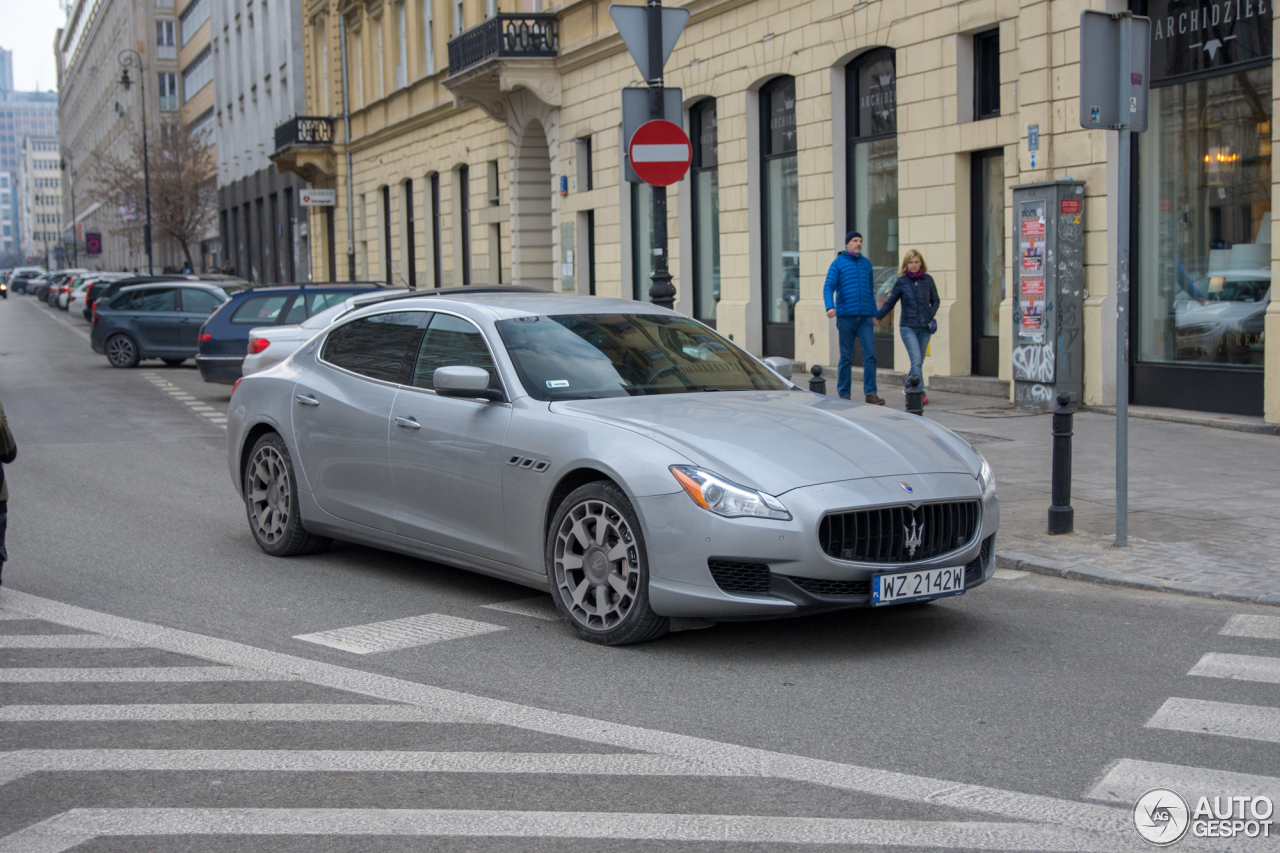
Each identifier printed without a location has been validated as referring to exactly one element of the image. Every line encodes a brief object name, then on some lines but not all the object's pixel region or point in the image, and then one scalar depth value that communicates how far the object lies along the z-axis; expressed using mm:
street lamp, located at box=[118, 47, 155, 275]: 62531
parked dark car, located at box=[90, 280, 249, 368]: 27297
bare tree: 70438
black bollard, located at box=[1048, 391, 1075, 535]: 8372
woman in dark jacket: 15867
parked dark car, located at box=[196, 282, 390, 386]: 19750
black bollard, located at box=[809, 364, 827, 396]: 10328
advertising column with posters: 14680
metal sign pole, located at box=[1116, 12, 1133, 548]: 7984
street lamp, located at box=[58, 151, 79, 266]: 138538
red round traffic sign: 11688
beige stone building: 13742
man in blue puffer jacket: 15484
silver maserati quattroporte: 5816
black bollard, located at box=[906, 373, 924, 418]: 9836
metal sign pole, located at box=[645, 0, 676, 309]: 11867
